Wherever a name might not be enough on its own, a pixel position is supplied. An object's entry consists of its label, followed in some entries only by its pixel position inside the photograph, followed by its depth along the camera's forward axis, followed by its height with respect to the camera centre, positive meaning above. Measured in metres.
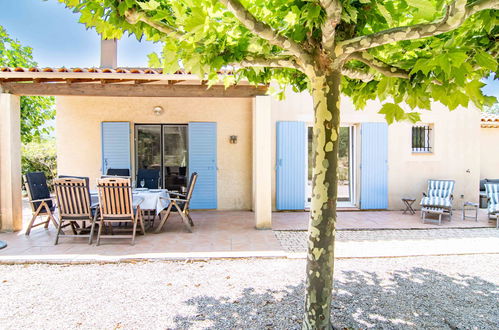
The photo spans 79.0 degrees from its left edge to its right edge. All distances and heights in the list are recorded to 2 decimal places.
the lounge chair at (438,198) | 6.94 -0.98
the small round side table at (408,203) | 7.67 -1.21
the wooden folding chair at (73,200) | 4.79 -0.68
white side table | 7.06 -1.43
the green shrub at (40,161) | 12.15 -0.11
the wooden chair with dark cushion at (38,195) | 5.40 -0.69
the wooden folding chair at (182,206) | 5.69 -0.93
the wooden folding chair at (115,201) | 4.71 -0.69
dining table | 5.47 -0.76
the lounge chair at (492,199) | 6.61 -0.95
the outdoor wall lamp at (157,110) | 8.01 +1.27
